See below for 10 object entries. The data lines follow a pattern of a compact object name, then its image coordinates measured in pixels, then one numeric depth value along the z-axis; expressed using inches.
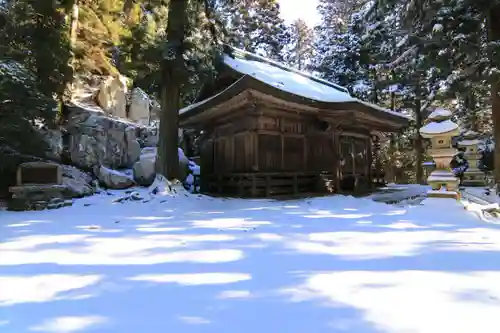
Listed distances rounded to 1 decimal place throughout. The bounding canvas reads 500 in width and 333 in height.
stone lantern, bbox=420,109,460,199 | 244.4
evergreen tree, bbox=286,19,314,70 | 1330.0
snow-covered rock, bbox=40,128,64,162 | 429.4
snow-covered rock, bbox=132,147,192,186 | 475.5
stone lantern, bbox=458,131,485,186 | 551.2
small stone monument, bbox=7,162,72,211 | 291.0
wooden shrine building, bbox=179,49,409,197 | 369.7
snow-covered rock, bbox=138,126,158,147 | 588.7
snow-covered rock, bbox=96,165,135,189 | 448.8
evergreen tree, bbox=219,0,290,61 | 1115.3
